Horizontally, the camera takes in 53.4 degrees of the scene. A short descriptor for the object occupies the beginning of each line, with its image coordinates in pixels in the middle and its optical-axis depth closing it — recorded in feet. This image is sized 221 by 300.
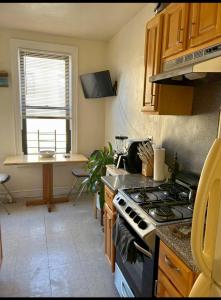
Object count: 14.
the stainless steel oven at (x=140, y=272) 4.30
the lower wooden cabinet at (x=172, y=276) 3.33
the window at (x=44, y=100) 11.83
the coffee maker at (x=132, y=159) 7.72
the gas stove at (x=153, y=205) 4.42
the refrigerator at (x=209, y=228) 2.60
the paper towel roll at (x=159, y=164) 6.87
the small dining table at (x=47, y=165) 11.02
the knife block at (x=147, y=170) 7.46
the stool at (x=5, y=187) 10.31
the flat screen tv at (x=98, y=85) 11.19
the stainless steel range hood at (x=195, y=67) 3.49
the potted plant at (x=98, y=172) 9.33
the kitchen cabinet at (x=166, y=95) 6.19
